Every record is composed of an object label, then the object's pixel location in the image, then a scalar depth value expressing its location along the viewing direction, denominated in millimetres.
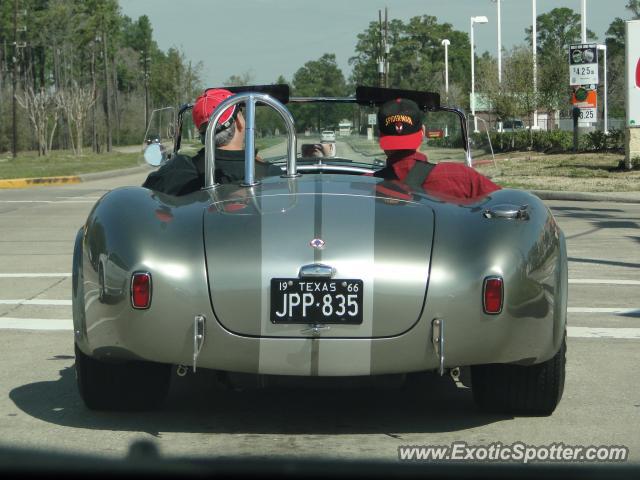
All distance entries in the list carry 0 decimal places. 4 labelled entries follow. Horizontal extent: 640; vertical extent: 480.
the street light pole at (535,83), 46812
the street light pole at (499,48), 52928
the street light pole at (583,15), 37638
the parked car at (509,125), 87675
